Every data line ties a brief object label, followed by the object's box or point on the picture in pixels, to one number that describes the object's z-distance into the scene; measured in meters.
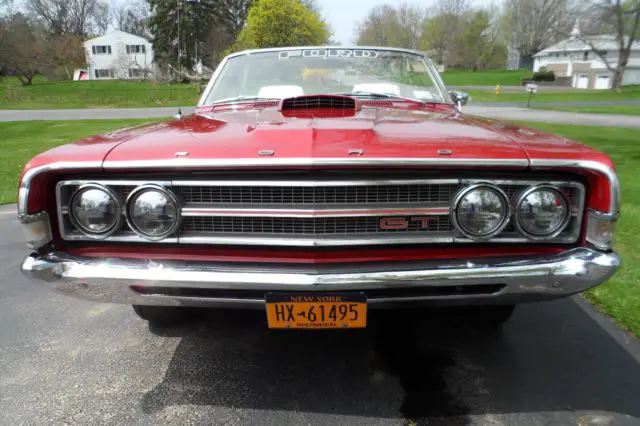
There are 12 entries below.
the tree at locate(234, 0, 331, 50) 37.94
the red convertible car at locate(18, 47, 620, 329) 2.00
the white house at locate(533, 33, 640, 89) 49.59
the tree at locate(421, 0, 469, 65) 73.56
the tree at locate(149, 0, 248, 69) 45.91
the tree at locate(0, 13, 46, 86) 47.91
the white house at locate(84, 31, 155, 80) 63.92
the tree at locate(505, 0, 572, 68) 72.38
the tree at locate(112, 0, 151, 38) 70.77
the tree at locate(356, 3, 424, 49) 77.00
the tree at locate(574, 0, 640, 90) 37.78
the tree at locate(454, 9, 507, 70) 73.31
